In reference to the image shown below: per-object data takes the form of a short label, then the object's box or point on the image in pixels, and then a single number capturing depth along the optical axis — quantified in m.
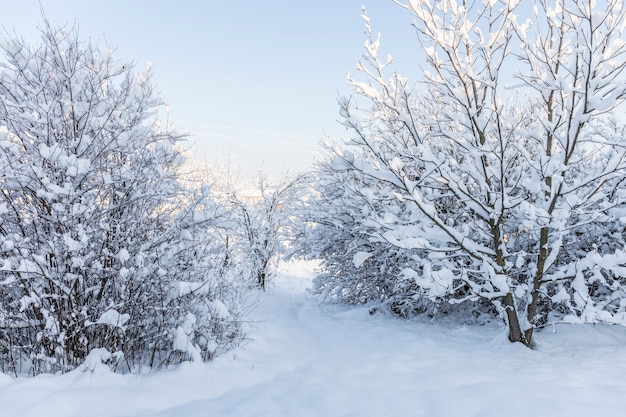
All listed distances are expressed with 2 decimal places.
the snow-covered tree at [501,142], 3.32
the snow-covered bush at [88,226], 3.41
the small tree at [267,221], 14.30
